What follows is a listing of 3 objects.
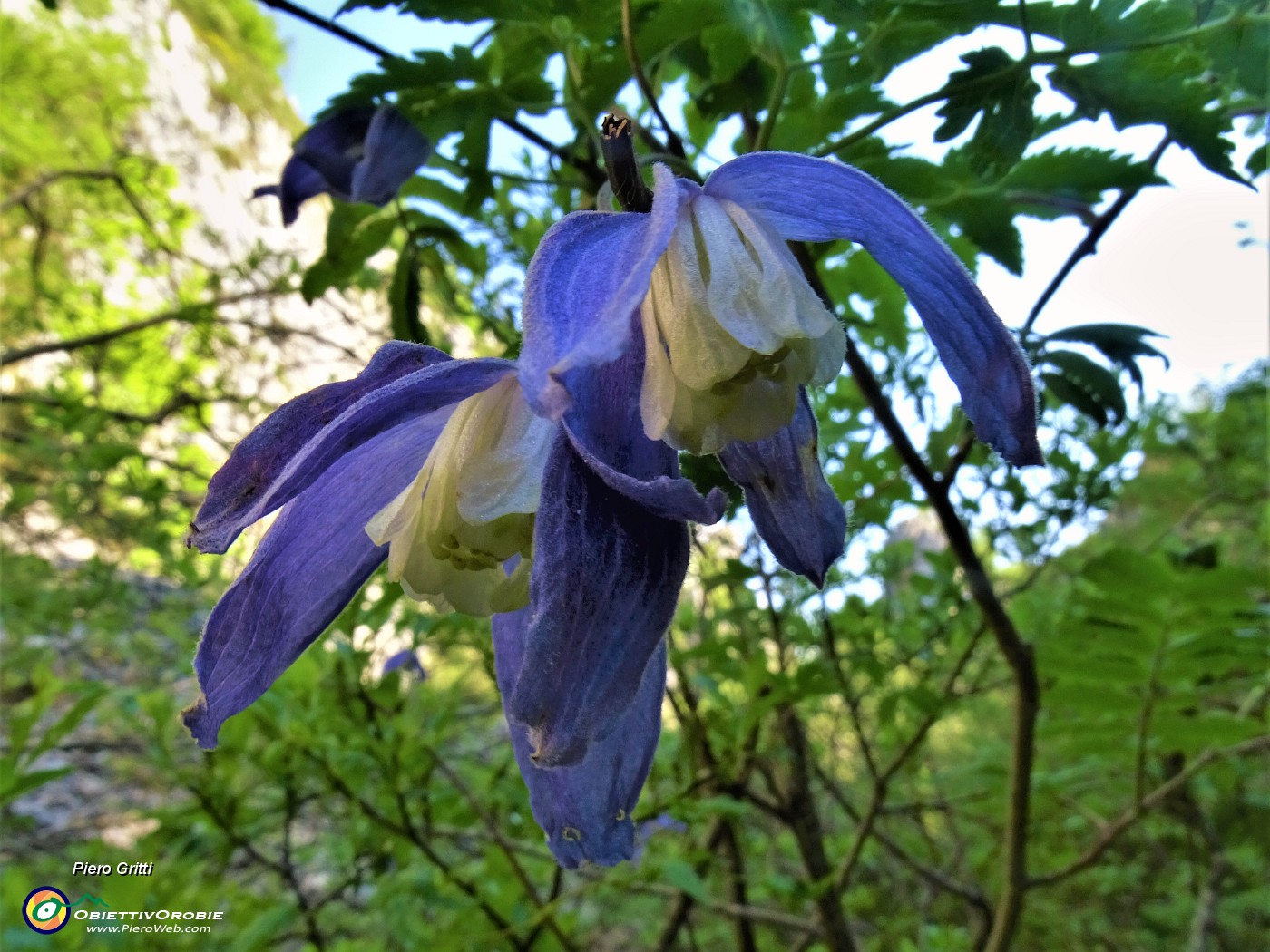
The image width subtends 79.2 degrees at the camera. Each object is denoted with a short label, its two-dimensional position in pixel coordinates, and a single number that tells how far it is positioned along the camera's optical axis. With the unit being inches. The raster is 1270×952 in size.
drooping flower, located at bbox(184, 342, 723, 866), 2.5
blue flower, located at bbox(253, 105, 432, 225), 5.1
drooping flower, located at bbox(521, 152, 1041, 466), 2.5
